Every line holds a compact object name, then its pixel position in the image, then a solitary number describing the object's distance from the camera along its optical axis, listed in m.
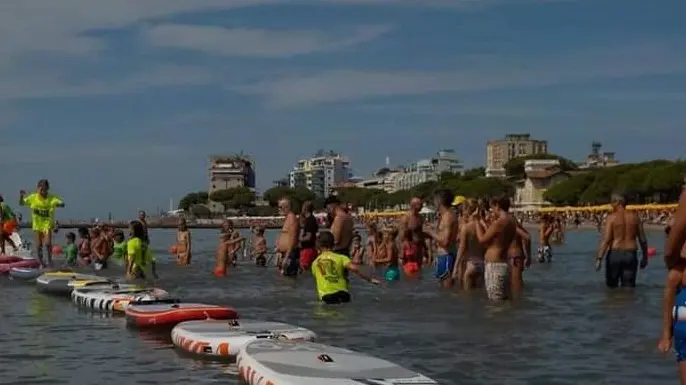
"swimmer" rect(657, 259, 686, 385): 5.39
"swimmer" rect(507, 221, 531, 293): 14.30
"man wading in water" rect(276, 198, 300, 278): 16.36
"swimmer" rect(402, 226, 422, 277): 18.84
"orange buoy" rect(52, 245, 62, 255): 33.01
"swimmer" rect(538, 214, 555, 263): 25.33
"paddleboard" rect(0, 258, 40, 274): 18.66
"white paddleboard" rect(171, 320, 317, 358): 8.66
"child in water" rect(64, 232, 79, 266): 25.52
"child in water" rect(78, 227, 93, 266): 24.88
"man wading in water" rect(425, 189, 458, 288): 14.94
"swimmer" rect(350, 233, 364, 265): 23.57
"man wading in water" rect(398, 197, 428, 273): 16.14
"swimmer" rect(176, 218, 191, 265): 23.72
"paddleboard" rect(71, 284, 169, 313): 12.30
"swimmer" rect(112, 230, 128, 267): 22.78
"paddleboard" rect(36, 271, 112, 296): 14.63
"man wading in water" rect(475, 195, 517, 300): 12.56
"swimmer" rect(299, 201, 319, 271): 17.31
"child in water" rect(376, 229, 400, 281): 17.75
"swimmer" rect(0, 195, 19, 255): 20.36
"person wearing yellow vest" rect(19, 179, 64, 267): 18.16
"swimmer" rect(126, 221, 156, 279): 15.89
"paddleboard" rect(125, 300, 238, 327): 10.62
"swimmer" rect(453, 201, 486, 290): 13.80
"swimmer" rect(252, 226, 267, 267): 23.89
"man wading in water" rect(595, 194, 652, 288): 14.20
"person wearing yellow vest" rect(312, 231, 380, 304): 11.55
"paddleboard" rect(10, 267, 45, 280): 17.46
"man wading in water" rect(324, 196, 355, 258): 15.07
